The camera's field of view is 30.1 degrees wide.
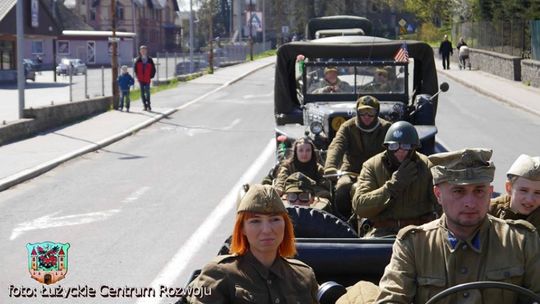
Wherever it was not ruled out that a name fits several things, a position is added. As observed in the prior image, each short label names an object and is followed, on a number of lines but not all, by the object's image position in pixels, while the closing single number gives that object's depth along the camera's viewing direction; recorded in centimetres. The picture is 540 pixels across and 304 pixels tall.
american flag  1680
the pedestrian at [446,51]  5963
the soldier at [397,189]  850
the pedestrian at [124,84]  3388
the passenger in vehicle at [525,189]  647
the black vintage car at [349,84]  1508
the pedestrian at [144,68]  3444
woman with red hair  514
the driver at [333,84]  1661
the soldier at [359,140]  1173
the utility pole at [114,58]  3566
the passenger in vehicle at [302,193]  997
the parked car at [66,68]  7019
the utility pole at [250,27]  9076
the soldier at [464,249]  499
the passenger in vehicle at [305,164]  1091
